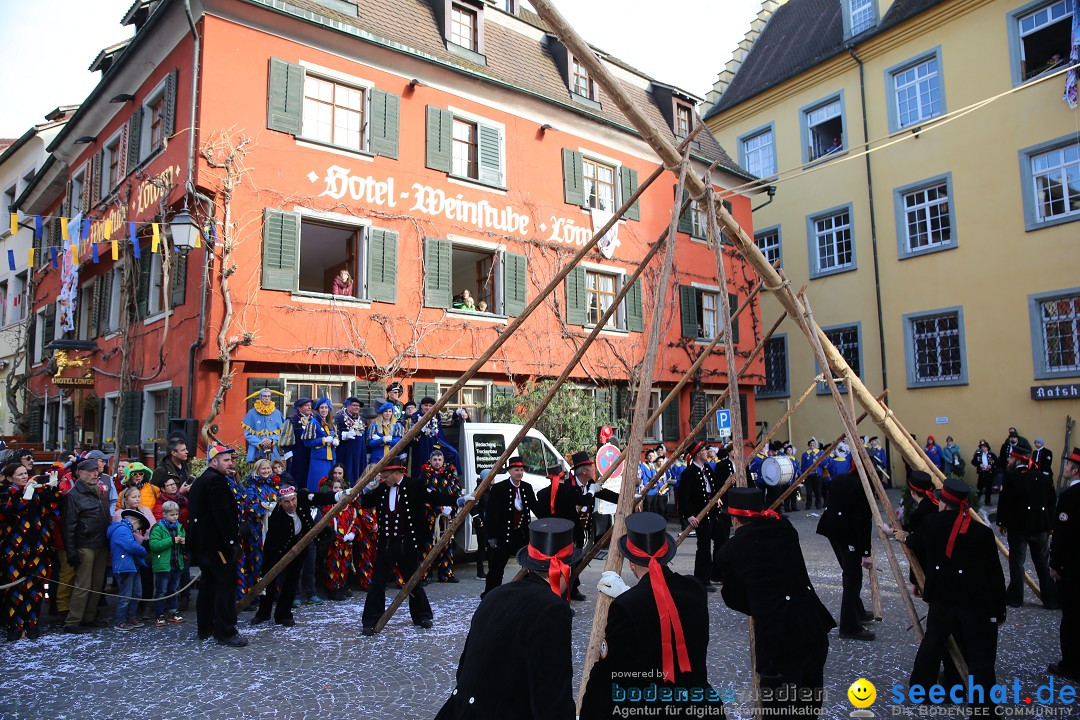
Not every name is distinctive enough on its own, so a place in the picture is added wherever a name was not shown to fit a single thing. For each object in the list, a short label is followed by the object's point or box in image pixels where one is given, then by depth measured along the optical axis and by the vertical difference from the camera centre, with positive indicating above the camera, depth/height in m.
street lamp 11.70 +3.37
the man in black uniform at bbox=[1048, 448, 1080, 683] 5.86 -1.22
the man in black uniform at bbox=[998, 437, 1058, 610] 8.28 -1.09
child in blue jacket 7.77 -1.36
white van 11.14 -0.33
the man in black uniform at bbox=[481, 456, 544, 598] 8.59 -1.03
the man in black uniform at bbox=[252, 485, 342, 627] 7.77 -1.23
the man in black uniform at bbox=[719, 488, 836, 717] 4.16 -1.03
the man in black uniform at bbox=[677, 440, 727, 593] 9.70 -1.03
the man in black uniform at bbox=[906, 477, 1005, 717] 4.88 -1.13
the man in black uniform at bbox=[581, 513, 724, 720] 3.26 -1.01
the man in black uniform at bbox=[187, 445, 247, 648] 6.96 -1.01
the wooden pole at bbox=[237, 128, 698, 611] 7.00 -0.40
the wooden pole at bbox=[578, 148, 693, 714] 3.88 -0.13
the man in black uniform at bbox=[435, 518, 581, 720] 2.83 -0.92
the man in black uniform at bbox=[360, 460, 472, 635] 7.70 -0.98
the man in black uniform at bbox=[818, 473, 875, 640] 7.04 -1.07
